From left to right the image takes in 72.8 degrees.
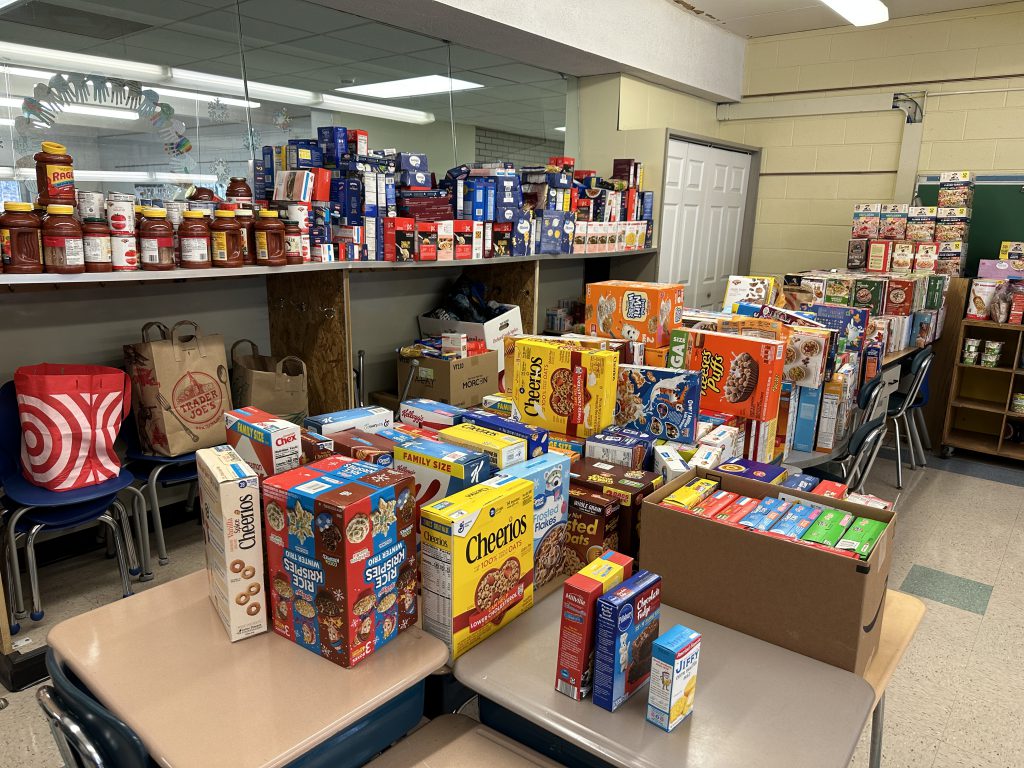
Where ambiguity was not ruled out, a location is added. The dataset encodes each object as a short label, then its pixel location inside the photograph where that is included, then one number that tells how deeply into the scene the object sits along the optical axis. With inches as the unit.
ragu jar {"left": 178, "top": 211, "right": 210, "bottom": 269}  110.0
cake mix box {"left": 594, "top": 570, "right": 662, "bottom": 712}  50.4
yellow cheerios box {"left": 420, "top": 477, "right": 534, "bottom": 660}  55.2
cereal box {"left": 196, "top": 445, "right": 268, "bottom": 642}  54.5
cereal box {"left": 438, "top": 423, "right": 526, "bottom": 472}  65.7
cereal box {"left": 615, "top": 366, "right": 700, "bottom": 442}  89.9
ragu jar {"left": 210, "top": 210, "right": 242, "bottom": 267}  114.0
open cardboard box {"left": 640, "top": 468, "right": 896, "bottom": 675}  56.4
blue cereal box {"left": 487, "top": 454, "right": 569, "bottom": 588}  64.6
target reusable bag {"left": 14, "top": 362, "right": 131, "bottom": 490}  103.1
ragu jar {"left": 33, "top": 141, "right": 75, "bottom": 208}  97.4
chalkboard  209.6
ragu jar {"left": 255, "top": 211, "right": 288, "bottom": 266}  120.0
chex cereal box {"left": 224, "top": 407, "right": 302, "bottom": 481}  60.5
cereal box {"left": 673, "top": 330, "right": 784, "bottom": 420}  101.1
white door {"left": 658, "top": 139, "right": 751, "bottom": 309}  222.8
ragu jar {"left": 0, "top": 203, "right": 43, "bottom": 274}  92.9
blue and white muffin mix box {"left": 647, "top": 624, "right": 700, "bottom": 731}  48.5
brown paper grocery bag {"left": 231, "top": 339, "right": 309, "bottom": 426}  131.1
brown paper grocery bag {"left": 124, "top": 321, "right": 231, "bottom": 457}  118.6
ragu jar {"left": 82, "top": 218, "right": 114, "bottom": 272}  99.2
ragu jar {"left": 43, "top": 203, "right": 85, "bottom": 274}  95.6
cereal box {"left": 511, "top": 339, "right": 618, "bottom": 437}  87.7
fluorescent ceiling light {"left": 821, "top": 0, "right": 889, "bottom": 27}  179.3
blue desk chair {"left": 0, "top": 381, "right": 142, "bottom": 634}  103.8
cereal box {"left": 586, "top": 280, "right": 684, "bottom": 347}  118.4
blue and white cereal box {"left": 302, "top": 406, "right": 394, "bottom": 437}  73.6
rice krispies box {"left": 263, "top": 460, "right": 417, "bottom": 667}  51.4
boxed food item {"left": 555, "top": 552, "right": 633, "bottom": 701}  50.9
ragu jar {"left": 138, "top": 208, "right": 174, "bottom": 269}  105.8
